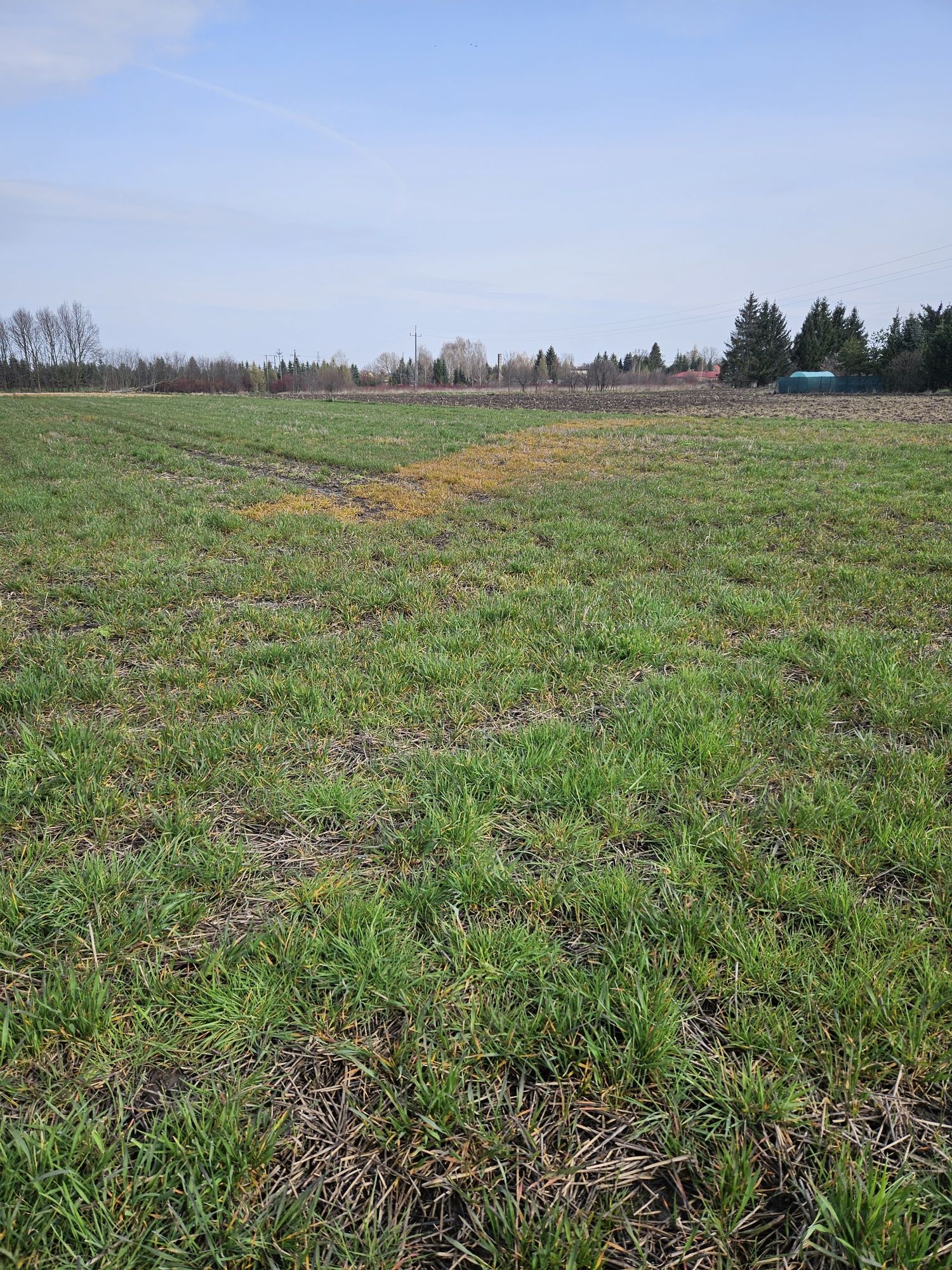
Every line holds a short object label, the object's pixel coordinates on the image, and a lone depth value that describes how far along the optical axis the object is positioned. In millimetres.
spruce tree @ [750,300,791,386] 77438
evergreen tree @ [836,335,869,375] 67312
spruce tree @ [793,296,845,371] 78312
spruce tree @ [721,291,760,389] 78625
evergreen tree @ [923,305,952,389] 50188
